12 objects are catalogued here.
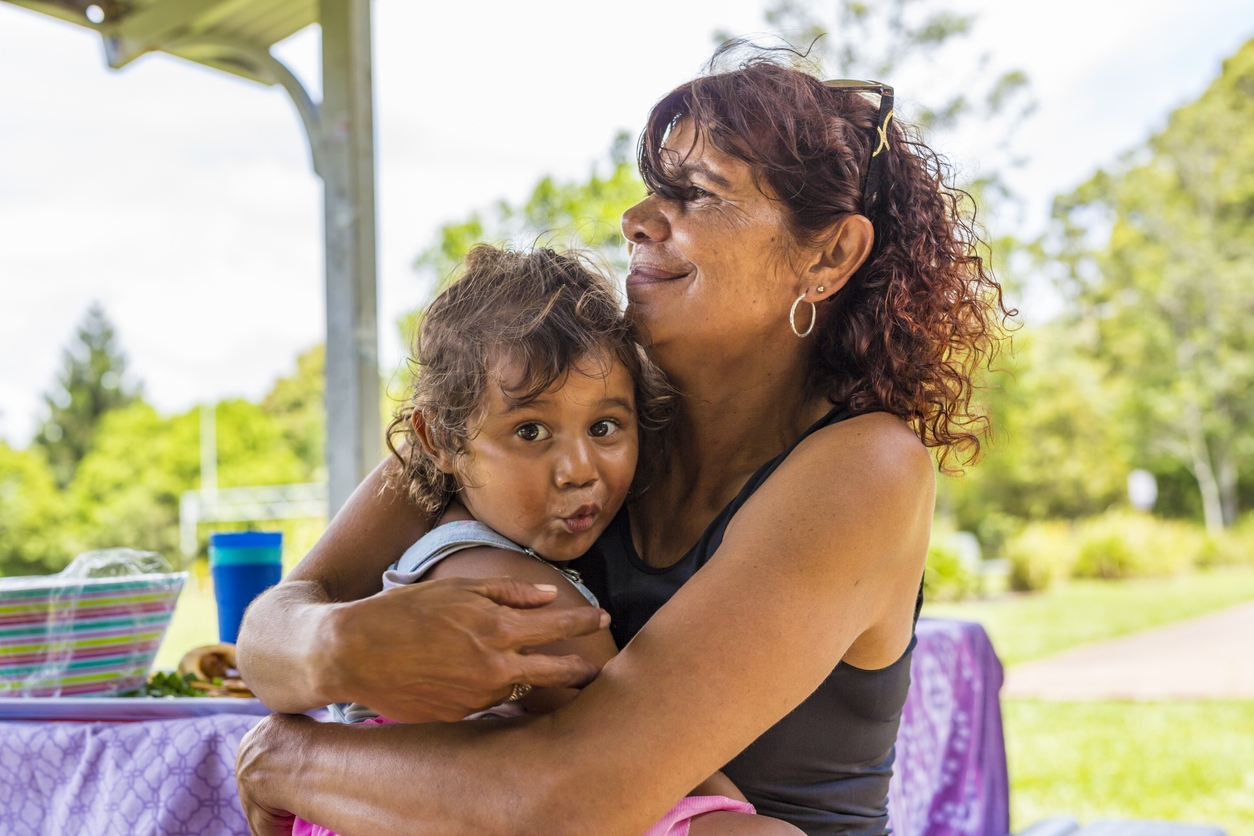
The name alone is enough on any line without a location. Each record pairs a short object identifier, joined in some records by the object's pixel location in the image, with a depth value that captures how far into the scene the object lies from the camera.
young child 1.21
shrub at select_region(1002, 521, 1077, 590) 12.99
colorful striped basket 1.70
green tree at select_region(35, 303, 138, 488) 33.62
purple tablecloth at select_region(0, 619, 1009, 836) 1.48
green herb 1.79
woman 0.97
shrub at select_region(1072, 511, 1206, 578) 13.48
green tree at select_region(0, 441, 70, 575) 28.61
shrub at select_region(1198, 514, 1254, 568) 14.27
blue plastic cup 2.03
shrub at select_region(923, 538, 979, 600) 11.51
